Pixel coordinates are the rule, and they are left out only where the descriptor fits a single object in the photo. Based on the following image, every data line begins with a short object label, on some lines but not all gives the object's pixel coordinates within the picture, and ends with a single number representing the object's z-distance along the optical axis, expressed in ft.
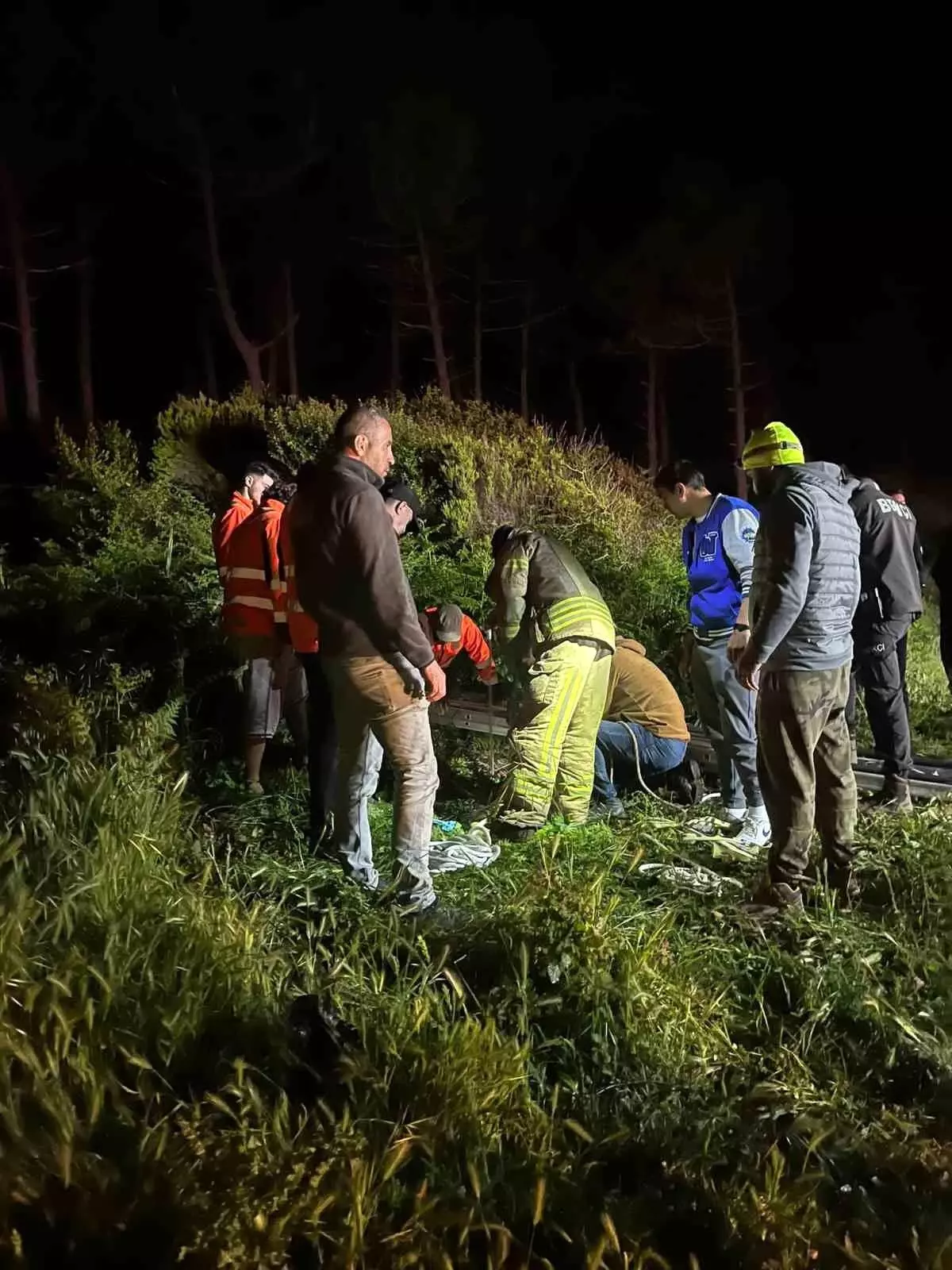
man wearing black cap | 15.06
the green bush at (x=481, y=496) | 27.50
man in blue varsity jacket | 15.75
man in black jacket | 18.04
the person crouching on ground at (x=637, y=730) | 17.46
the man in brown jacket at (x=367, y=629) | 12.27
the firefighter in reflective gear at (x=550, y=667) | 15.72
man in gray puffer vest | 11.85
